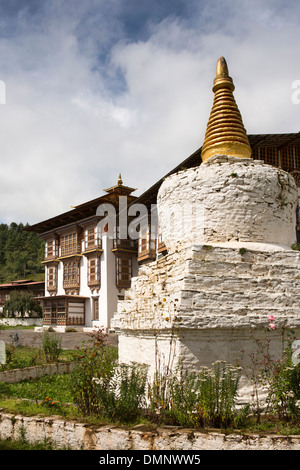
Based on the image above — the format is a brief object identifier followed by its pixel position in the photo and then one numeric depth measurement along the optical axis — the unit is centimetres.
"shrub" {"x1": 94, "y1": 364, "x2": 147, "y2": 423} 575
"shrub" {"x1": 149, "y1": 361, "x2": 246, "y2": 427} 534
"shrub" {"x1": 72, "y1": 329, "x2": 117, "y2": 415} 614
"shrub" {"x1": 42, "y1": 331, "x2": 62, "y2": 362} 1296
